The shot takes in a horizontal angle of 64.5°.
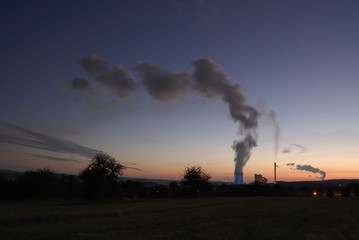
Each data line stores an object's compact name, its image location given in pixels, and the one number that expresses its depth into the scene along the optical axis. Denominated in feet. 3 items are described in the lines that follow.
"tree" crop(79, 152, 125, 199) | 236.22
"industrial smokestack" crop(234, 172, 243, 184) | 408.34
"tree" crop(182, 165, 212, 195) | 332.19
